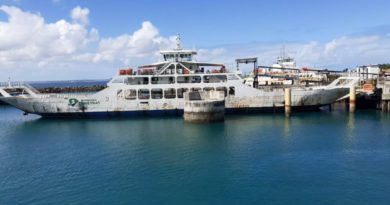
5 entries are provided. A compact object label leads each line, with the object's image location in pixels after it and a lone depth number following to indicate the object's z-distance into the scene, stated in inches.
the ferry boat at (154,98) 1818.4
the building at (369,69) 2975.6
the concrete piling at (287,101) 1798.1
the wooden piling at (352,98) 1913.1
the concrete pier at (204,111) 1601.0
